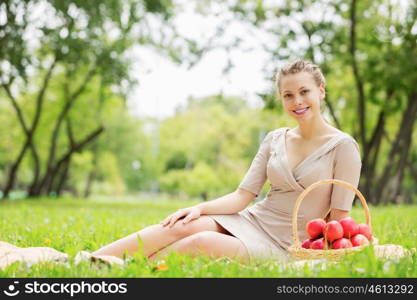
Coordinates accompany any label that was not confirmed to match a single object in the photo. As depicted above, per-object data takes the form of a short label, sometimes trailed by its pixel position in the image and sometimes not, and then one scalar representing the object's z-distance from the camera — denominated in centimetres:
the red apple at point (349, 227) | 429
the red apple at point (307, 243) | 435
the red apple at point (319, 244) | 420
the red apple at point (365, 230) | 438
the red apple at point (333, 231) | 419
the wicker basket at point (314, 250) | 403
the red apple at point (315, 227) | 427
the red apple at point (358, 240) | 426
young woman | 437
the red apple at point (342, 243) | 420
